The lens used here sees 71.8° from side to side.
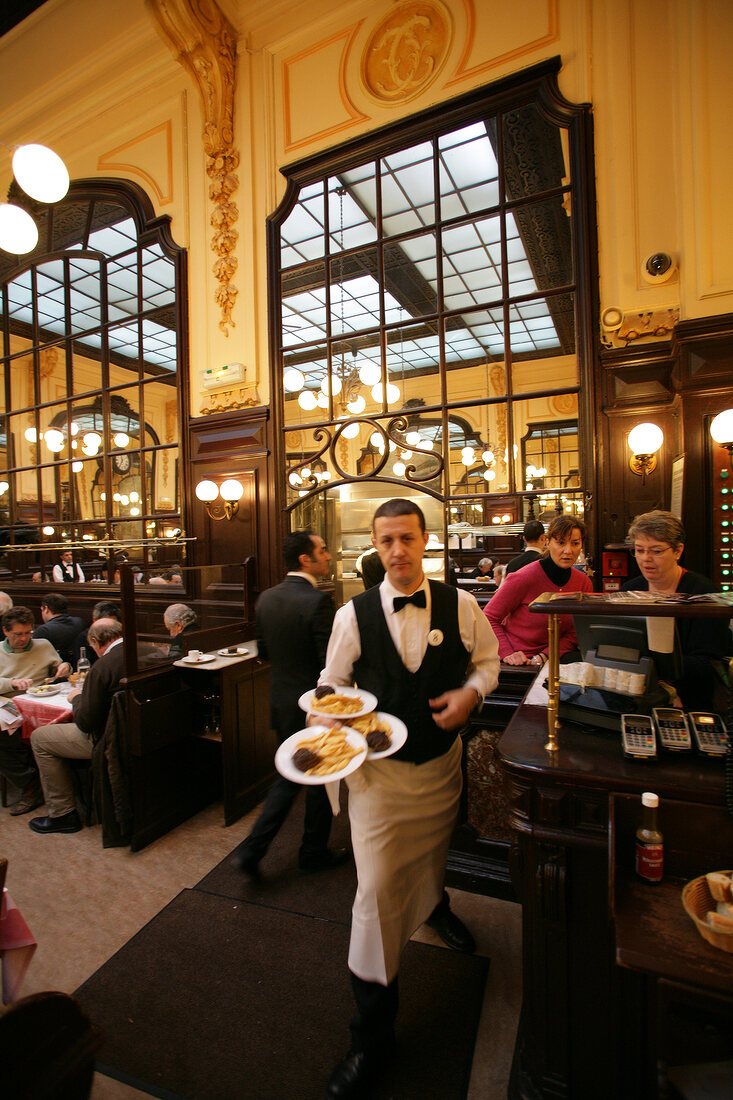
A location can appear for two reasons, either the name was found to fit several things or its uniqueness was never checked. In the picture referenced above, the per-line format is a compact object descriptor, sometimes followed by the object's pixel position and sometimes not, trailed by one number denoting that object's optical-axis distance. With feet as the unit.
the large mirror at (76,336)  19.39
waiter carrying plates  5.53
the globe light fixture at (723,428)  9.88
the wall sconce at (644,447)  11.34
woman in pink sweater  9.22
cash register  5.30
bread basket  3.51
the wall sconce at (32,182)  8.47
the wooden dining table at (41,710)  11.84
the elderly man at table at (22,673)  12.51
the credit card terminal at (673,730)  4.83
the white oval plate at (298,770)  5.04
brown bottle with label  4.23
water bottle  13.60
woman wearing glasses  6.22
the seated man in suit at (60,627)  16.10
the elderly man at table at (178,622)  12.55
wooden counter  4.87
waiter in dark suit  9.43
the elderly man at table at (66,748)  10.99
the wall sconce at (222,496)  16.66
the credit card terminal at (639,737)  4.79
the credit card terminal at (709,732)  4.77
